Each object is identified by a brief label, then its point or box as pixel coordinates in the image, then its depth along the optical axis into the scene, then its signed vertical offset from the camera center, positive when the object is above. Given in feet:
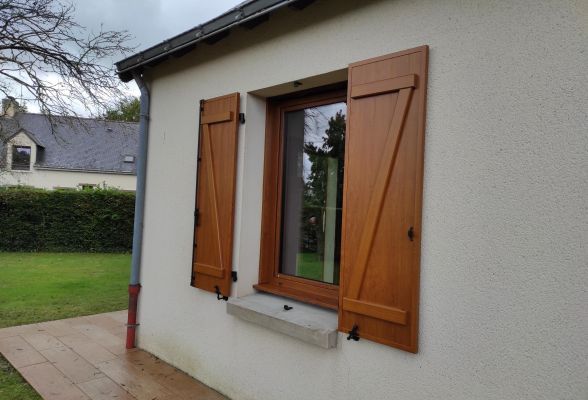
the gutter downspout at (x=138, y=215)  15.39 -0.59
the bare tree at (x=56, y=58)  17.24 +6.17
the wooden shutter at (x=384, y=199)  7.71 +0.25
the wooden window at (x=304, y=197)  10.91 +0.29
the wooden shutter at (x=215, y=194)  11.75 +0.27
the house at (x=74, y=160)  81.20 +7.46
